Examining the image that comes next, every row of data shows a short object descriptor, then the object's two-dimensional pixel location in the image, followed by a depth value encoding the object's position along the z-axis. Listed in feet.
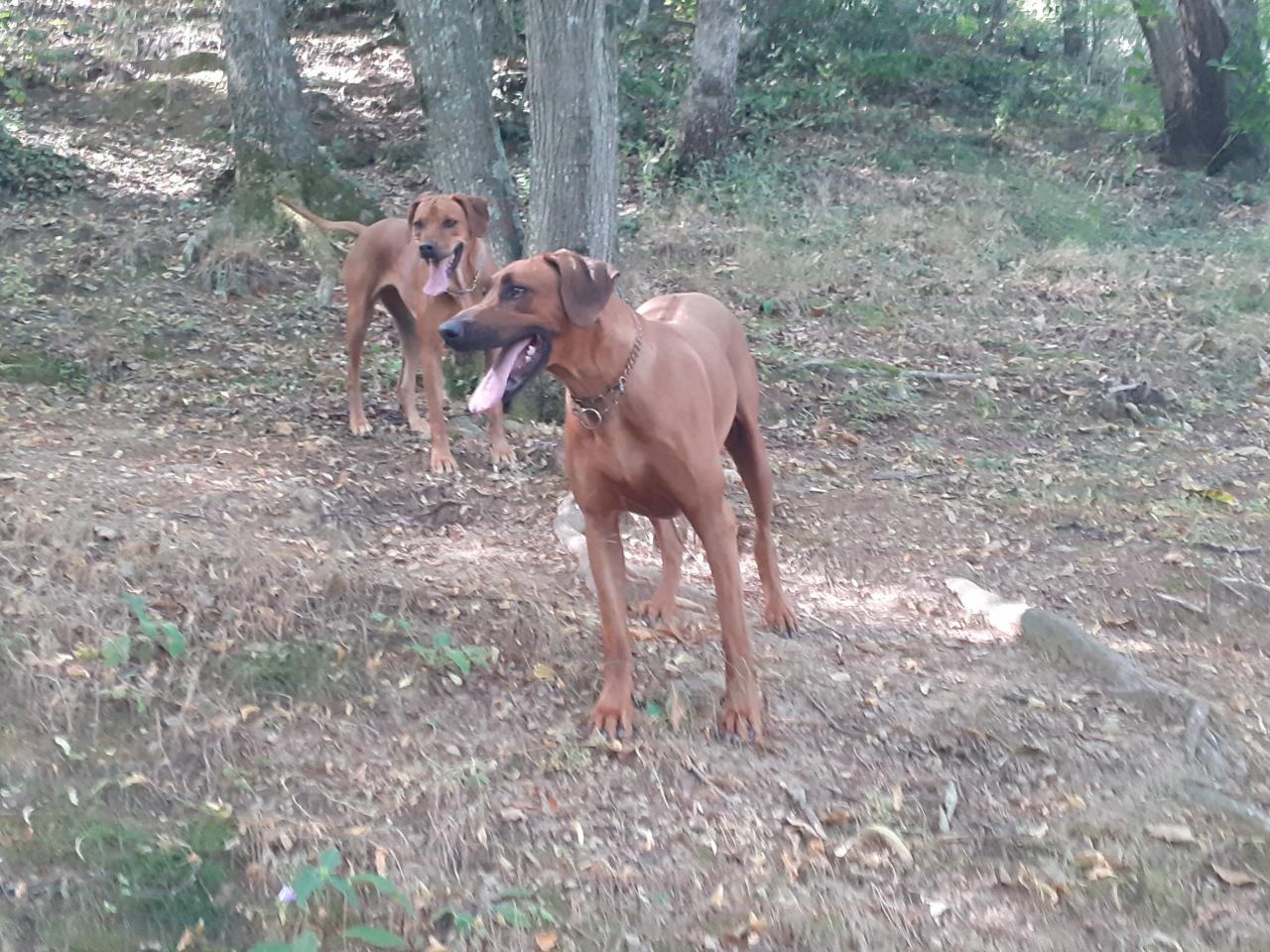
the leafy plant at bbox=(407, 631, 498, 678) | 15.62
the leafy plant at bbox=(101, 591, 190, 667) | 13.99
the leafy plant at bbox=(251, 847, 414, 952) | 10.97
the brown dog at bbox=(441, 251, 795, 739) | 13.82
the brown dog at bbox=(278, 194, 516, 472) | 25.82
